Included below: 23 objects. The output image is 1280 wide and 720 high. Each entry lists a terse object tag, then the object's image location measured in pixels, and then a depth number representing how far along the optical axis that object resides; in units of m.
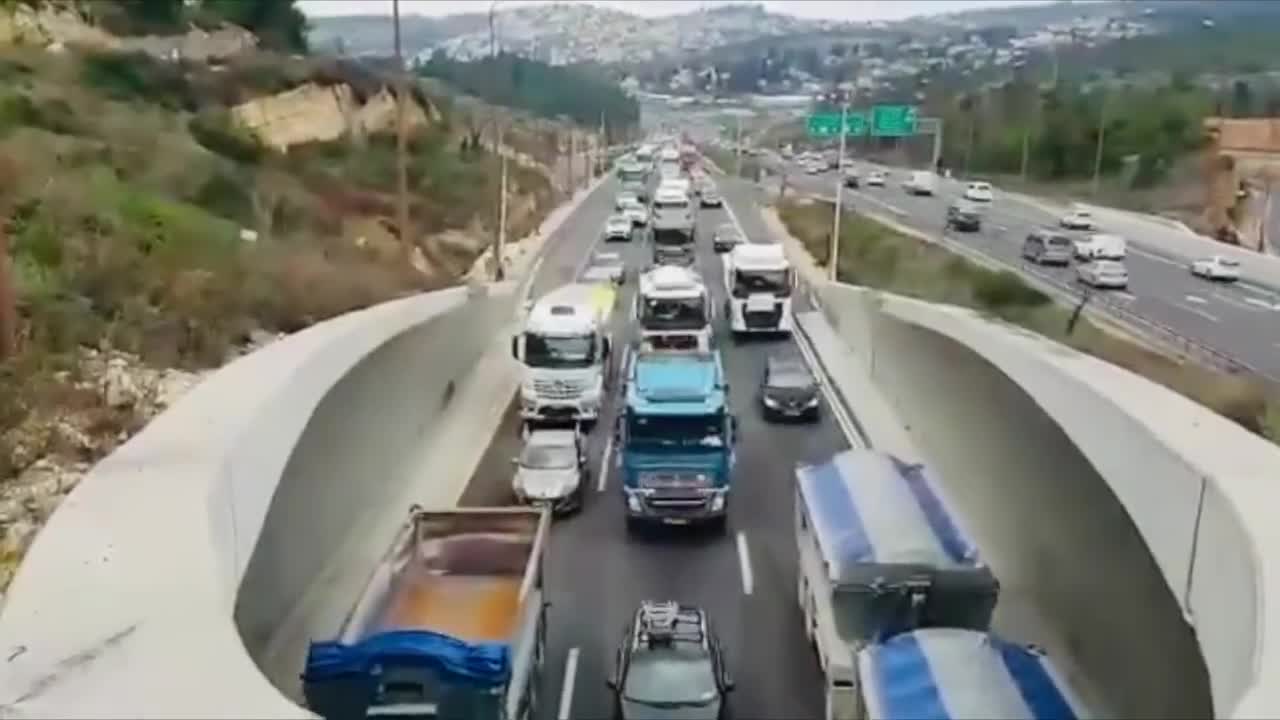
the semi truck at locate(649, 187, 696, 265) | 52.53
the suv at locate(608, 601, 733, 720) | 14.04
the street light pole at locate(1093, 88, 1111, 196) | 90.06
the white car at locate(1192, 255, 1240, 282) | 47.59
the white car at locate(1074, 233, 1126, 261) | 48.03
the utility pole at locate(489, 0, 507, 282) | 49.94
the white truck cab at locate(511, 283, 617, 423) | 27.95
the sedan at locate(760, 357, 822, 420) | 28.94
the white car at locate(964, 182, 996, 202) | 78.50
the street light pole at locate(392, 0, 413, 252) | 44.91
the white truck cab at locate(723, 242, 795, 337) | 38.06
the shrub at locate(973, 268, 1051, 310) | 42.41
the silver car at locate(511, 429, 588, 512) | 22.70
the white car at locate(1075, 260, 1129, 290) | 44.78
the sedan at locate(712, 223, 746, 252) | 59.12
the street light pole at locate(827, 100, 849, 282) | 47.38
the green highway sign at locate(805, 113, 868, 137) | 53.41
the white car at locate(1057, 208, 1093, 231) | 63.97
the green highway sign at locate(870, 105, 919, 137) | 55.88
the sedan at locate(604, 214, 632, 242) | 65.56
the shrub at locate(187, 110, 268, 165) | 55.47
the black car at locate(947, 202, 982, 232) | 65.44
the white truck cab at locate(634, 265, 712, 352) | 33.16
